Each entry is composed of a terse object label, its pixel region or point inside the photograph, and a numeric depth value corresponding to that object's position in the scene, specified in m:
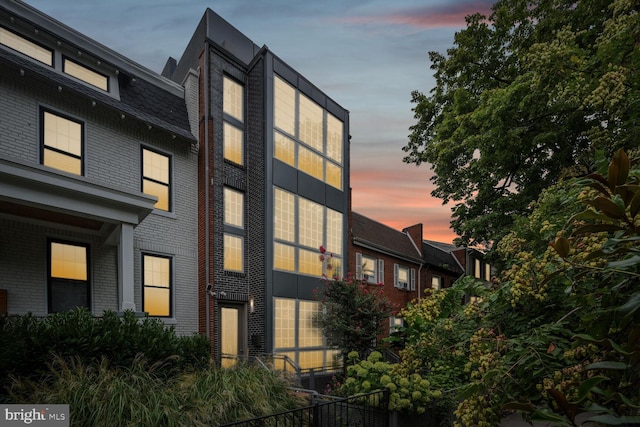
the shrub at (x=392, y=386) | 7.89
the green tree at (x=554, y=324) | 1.63
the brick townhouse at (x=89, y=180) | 9.25
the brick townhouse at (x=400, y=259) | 21.12
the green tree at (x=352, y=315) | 12.71
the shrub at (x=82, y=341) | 7.34
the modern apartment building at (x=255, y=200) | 13.40
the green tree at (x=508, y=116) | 7.11
